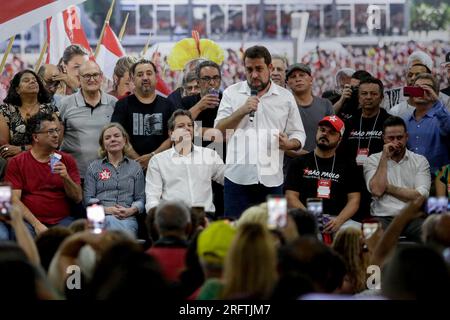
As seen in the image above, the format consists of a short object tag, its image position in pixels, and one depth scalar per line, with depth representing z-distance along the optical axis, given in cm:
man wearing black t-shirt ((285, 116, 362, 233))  1864
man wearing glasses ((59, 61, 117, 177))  1970
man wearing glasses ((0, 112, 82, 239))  1861
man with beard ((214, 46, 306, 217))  1842
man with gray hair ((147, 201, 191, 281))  1339
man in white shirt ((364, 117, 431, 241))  1902
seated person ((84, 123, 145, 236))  1889
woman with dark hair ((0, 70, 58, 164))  1937
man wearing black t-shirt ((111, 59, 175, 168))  1950
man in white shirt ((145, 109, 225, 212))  1878
